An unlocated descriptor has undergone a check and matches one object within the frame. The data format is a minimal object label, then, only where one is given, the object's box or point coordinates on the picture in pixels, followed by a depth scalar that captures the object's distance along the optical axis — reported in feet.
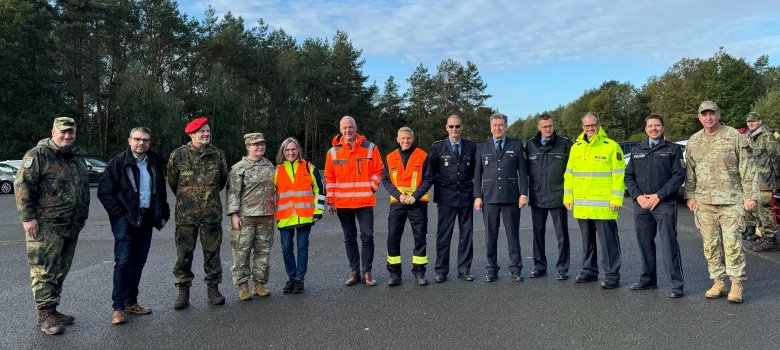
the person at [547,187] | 20.36
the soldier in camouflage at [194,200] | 17.54
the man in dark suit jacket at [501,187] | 20.44
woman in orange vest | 19.26
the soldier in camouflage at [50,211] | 15.15
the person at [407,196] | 20.26
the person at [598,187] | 19.26
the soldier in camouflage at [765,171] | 25.72
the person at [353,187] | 20.15
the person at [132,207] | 16.31
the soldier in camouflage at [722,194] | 17.13
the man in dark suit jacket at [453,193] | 20.83
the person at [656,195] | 18.13
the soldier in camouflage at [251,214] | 18.44
